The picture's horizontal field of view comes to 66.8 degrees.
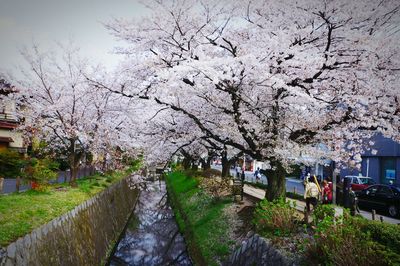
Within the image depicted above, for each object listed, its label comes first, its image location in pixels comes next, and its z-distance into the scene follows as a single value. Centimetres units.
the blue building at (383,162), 3209
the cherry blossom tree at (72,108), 1806
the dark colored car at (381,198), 1706
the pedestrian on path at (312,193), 1455
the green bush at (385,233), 791
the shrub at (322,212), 971
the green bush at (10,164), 2027
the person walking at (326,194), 1598
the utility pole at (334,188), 1347
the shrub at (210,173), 3001
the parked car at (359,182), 2358
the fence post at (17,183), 1507
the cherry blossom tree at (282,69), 988
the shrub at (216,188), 2011
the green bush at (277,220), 1017
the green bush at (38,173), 1512
